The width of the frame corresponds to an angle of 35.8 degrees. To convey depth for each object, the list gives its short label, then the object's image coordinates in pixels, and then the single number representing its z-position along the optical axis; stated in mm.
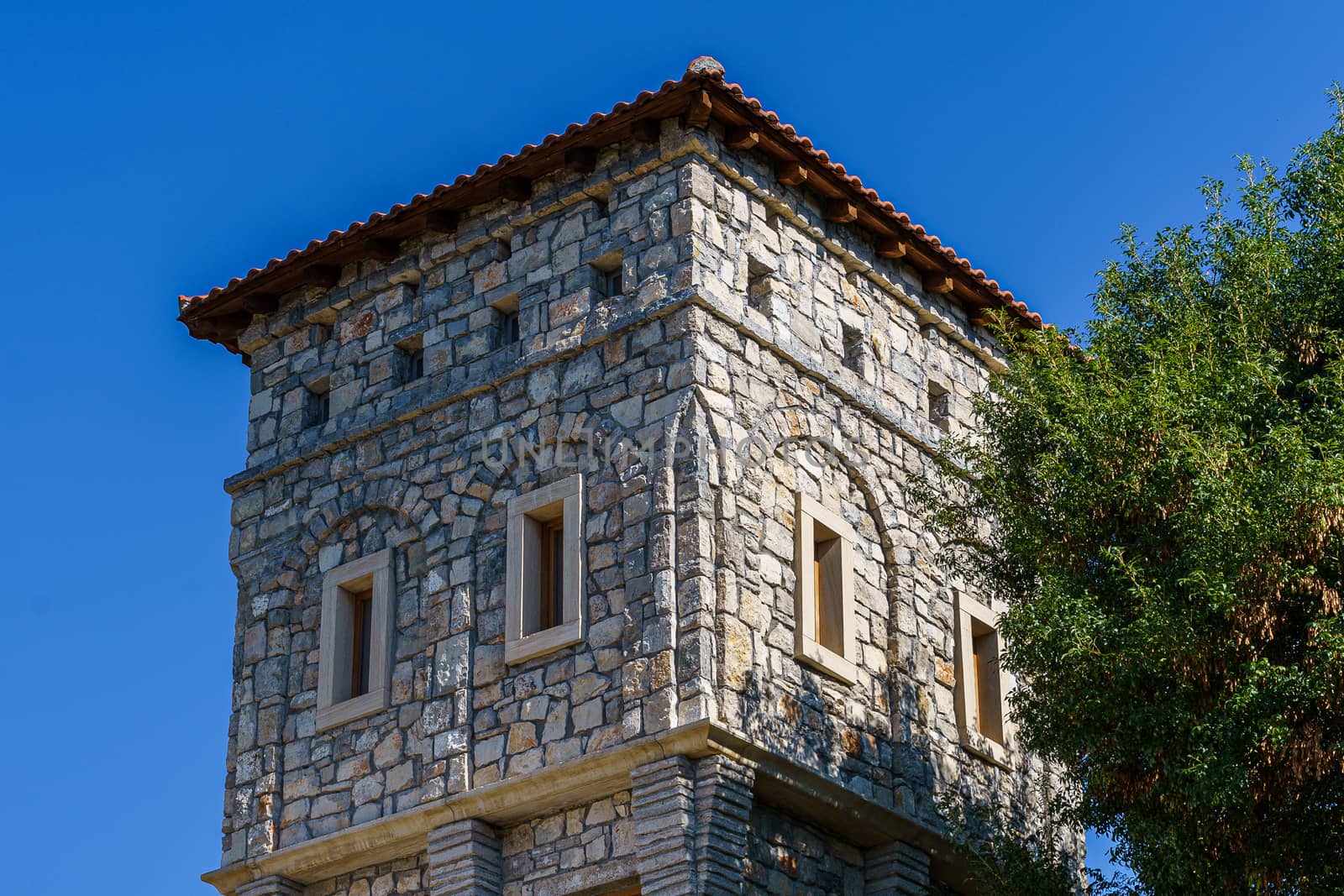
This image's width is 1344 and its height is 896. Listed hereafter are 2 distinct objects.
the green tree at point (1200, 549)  15211
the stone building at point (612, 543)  18188
